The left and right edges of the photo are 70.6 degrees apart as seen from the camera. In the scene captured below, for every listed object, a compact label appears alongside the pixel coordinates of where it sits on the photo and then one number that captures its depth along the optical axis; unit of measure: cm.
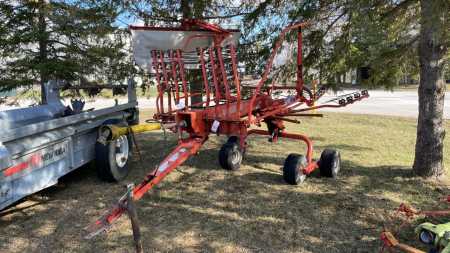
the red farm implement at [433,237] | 231
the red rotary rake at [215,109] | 399
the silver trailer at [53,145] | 313
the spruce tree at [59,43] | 639
